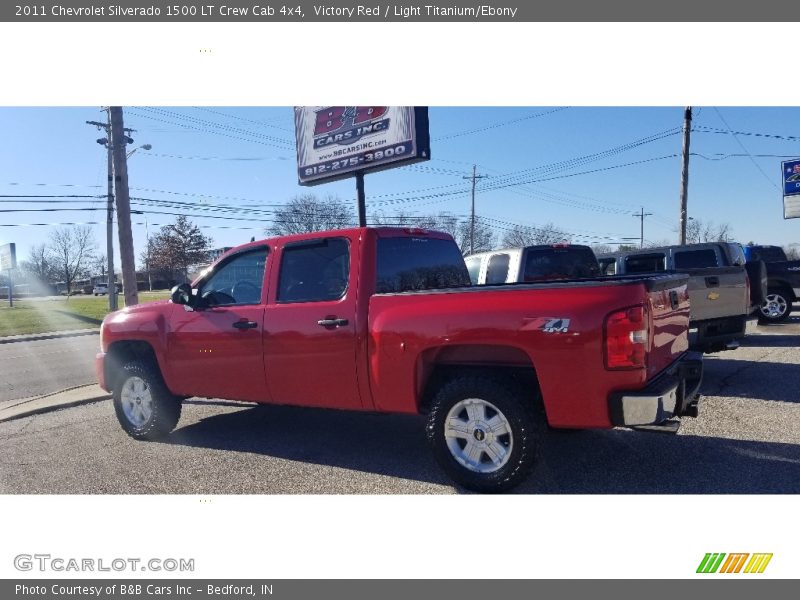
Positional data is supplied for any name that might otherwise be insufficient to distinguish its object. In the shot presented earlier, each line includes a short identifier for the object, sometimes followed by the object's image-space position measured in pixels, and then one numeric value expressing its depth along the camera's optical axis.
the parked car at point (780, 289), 12.52
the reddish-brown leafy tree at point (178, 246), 60.12
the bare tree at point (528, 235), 53.49
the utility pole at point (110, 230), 27.80
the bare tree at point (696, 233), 58.66
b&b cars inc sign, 10.30
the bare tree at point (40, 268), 87.56
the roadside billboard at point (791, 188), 28.17
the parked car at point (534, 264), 7.80
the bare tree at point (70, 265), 83.62
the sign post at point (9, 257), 36.75
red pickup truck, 3.19
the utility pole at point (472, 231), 42.69
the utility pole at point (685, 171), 19.67
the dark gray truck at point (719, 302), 6.94
